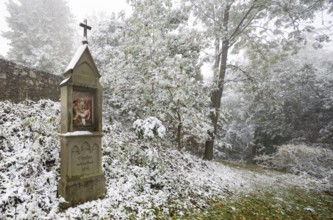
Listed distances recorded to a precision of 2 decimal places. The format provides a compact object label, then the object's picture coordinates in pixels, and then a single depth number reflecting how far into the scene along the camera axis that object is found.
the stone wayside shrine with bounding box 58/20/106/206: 3.74
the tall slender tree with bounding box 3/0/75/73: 13.68
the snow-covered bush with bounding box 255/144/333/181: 9.58
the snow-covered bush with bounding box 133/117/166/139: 4.77
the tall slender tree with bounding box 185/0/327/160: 7.86
